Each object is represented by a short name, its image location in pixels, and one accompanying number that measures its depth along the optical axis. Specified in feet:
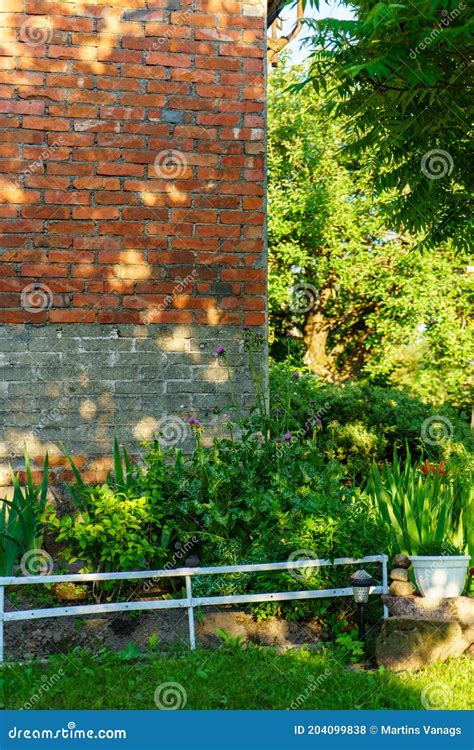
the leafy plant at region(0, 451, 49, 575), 18.22
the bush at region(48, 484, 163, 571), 17.76
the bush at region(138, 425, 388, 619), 18.16
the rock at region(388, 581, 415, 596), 17.63
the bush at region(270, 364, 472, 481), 31.86
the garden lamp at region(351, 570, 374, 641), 16.76
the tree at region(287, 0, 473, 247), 20.76
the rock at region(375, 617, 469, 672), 16.05
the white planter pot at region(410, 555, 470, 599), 17.60
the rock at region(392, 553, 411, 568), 18.17
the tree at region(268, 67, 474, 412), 49.26
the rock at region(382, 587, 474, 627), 17.08
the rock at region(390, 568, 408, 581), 17.80
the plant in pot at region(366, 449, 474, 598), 17.69
